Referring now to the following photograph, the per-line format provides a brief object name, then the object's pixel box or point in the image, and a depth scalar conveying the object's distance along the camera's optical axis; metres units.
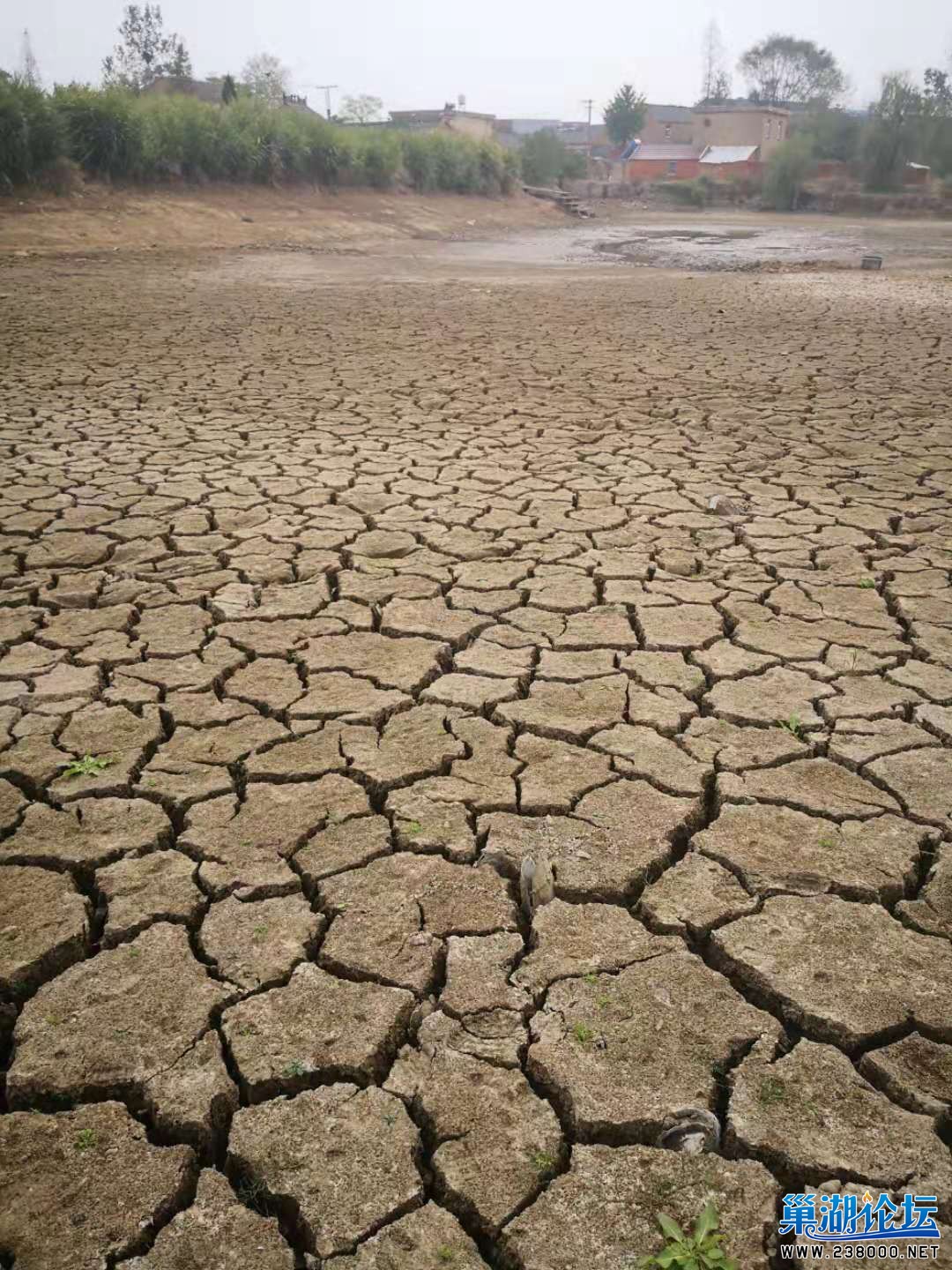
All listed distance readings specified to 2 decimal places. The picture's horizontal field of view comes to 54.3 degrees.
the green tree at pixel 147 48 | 49.19
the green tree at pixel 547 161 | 36.56
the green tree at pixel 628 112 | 65.62
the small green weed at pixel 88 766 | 2.38
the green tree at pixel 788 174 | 36.56
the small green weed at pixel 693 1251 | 1.25
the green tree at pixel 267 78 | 48.11
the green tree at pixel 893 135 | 37.72
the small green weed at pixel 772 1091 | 1.51
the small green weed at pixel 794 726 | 2.58
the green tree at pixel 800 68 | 77.94
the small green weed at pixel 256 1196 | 1.36
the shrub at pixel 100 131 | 17.58
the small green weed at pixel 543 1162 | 1.41
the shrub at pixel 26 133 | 16.02
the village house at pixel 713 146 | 54.08
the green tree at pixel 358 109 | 58.78
